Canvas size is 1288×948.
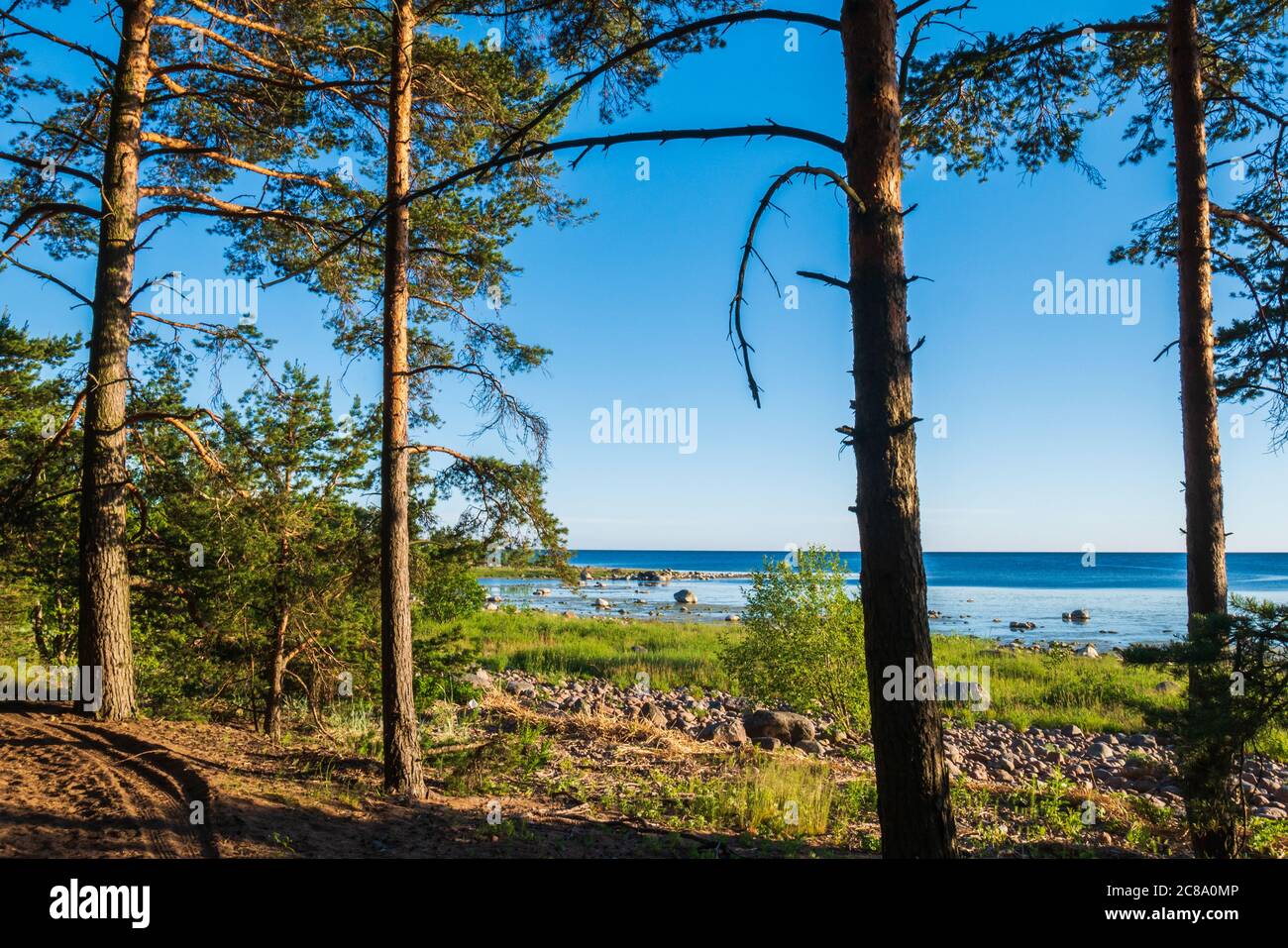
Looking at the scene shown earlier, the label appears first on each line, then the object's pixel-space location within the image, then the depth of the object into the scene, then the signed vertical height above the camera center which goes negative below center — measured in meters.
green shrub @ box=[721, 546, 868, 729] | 12.00 -2.12
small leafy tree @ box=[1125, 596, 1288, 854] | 5.06 -1.20
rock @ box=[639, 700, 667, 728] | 11.89 -3.33
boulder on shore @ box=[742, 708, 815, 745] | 11.69 -3.41
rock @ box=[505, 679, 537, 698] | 14.43 -3.48
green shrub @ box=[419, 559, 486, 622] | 10.94 -1.17
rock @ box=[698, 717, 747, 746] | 10.86 -3.28
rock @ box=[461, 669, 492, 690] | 13.95 -3.15
